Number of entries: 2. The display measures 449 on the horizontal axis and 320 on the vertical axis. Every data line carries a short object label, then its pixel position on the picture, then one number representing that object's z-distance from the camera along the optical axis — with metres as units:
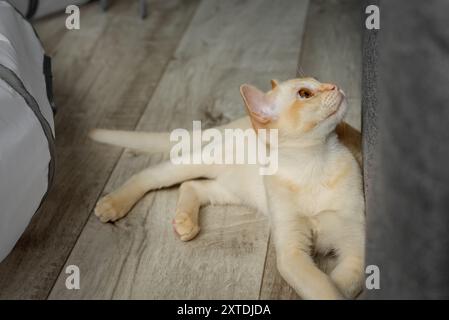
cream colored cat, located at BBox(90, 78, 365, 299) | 1.38
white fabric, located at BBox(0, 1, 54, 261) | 1.42
